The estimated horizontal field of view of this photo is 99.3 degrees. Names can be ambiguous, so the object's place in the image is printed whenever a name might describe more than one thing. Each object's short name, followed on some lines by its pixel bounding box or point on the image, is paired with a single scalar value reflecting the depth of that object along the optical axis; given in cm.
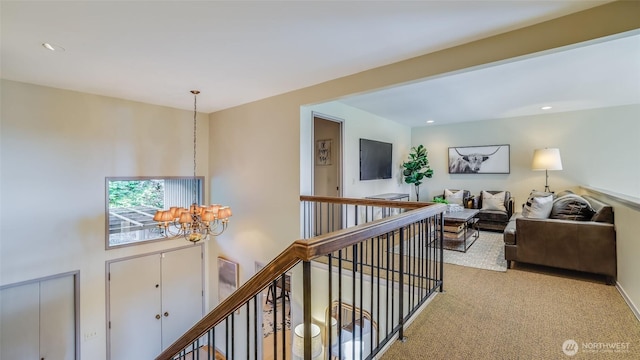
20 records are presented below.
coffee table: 437
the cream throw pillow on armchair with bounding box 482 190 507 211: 602
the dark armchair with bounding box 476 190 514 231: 574
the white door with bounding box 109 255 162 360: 419
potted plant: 678
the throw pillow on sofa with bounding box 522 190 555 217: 368
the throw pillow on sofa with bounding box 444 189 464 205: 652
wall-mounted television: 550
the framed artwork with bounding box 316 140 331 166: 547
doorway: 505
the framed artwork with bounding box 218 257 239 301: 479
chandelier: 338
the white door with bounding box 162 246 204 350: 477
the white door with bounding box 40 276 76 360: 365
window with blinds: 424
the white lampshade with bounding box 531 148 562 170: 502
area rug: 370
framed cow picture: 638
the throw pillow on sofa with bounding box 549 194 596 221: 341
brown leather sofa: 302
